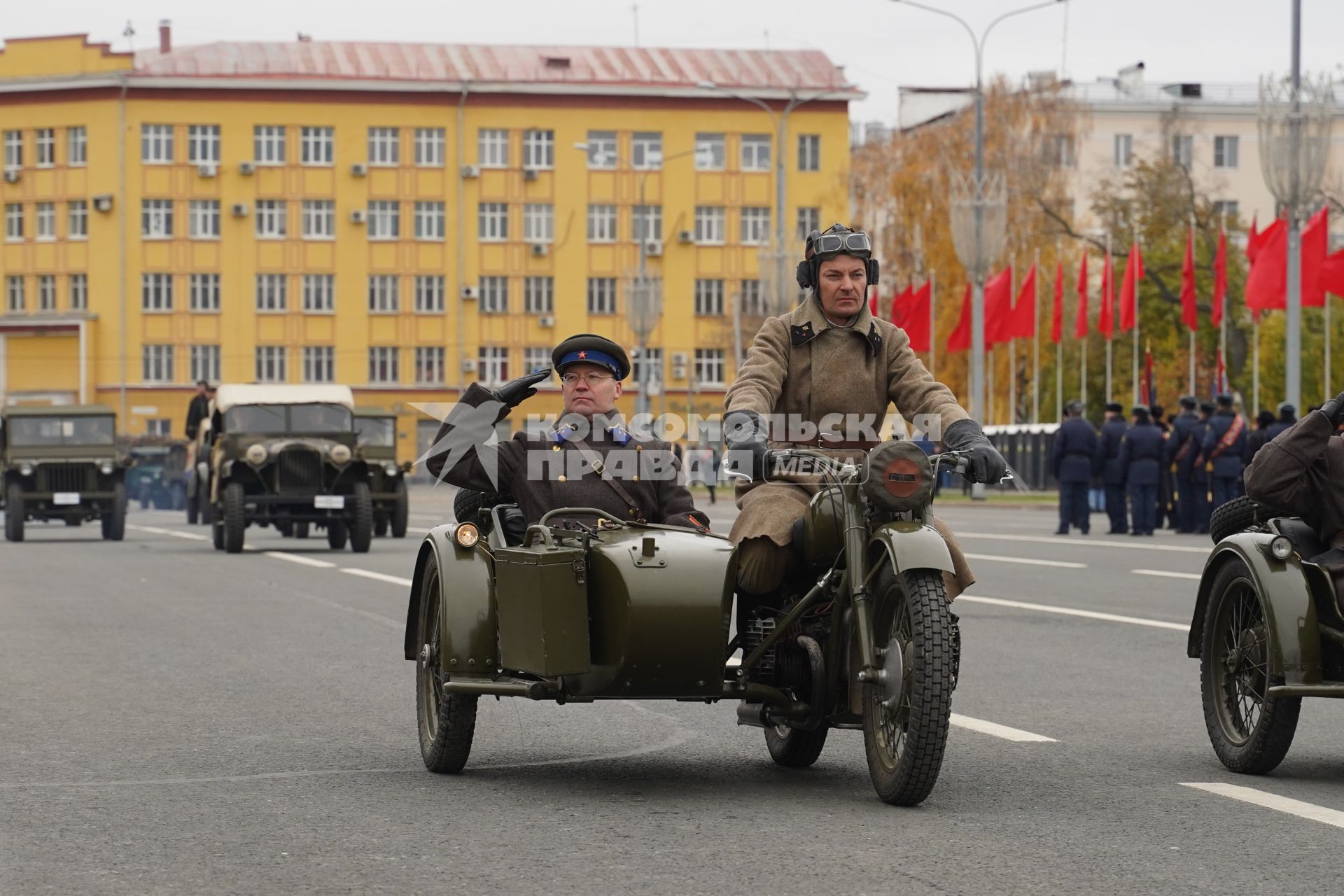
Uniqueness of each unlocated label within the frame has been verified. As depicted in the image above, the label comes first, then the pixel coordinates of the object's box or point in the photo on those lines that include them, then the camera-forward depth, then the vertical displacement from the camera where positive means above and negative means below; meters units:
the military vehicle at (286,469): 26.95 -0.46
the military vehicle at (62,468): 33.16 -0.53
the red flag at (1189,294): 50.59 +2.82
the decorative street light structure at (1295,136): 33.94 +4.12
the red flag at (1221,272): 49.41 +3.24
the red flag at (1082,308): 54.25 +2.69
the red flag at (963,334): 55.97 +2.18
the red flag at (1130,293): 51.94 +2.90
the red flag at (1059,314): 55.81 +2.65
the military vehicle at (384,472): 30.80 -0.56
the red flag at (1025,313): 53.81 +2.58
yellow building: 89.00 +8.37
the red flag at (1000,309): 55.09 +2.75
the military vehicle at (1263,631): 7.91 -0.70
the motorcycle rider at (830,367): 7.94 +0.20
